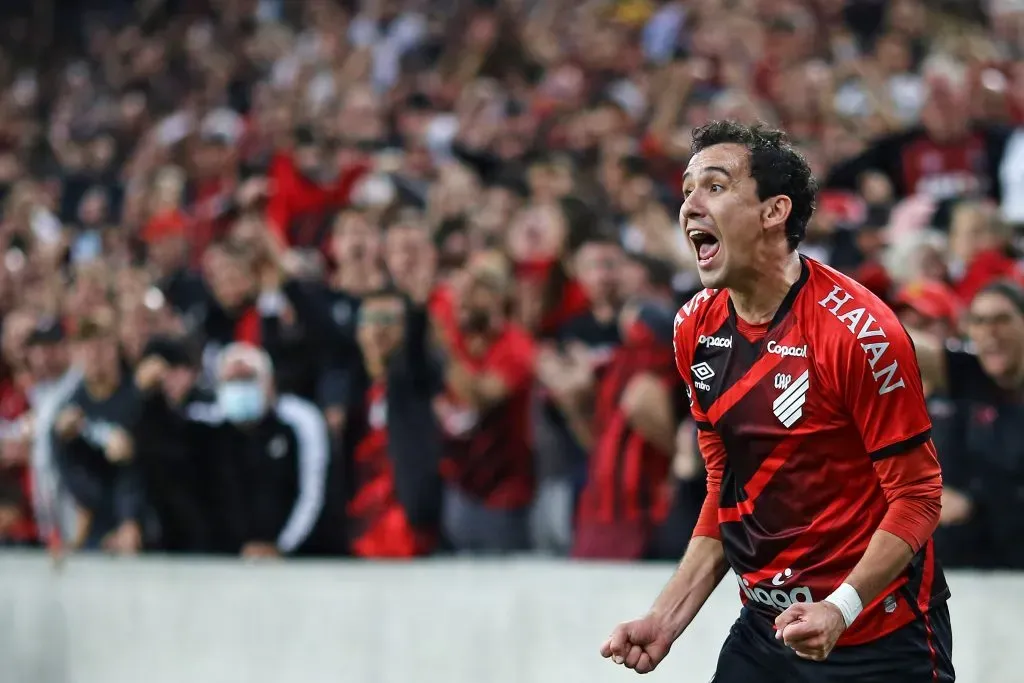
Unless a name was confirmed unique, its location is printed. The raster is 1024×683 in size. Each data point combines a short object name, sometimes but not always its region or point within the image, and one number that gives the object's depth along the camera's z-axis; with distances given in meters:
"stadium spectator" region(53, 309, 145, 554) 17.47
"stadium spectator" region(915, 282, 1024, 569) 12.73
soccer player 8.18
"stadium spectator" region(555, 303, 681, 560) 14.65
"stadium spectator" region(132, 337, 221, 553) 16.91
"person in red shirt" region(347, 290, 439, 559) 15.56
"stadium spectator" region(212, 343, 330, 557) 16.09
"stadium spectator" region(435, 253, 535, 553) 15.50
